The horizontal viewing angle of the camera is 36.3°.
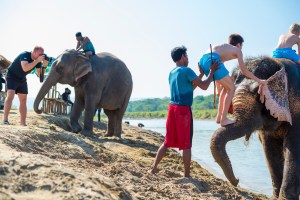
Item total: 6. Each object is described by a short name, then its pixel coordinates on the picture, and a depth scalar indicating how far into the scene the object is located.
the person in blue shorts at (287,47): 7.64
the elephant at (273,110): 6.30
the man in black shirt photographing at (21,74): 9.24
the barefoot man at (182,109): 6.12
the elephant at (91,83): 11.66
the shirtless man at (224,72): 6.32
